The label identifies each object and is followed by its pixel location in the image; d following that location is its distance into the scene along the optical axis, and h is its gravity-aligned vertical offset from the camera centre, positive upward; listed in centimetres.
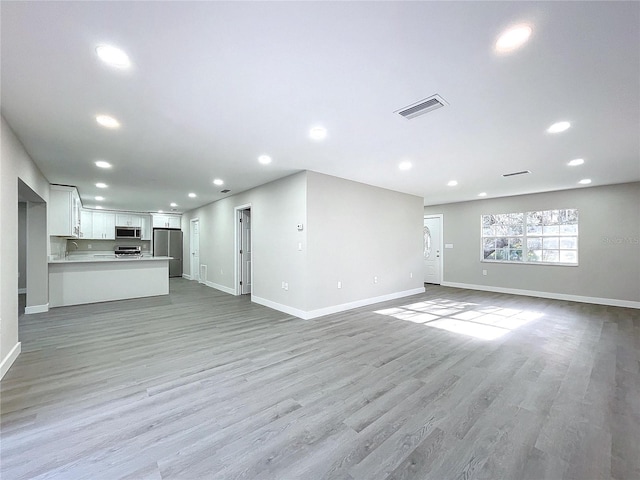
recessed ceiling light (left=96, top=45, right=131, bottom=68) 175 +125
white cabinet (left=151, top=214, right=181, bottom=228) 1011 +76
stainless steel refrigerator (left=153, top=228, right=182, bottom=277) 995 -18
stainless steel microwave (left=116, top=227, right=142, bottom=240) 925 +31
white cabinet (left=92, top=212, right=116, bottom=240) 891 +51
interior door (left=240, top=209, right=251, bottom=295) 696 -26
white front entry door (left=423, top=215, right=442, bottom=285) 848 -27
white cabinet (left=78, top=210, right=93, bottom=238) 861 +57
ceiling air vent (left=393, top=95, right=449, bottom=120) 239 +123
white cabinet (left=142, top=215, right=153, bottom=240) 986 +51
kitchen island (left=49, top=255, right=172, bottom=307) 551 -86
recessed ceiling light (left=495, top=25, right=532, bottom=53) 161 +125
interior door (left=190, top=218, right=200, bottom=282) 941 -30
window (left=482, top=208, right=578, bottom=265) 629 +8
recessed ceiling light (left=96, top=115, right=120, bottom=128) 272 +124
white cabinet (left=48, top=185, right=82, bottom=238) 566 +65
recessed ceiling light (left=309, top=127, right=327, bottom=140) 300 +123
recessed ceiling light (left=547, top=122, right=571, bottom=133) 287 +123
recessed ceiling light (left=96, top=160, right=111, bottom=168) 421 +123
